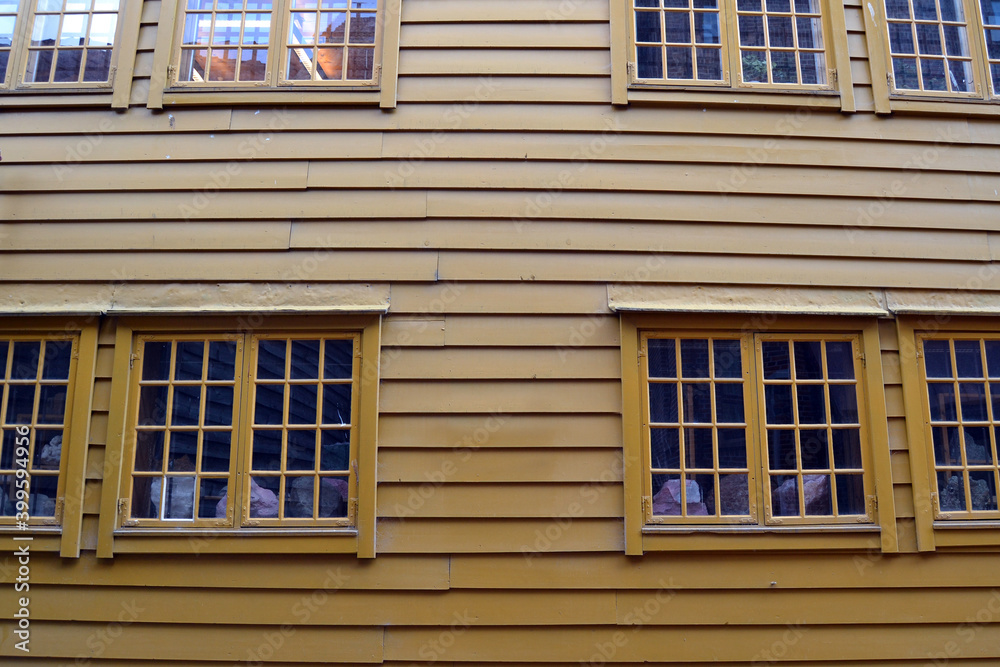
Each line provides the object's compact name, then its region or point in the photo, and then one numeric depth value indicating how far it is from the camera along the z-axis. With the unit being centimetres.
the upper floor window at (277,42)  508
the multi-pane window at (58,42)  511
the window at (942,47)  510
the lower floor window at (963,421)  451
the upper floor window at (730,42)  508
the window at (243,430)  444
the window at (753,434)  439
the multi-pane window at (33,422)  449
